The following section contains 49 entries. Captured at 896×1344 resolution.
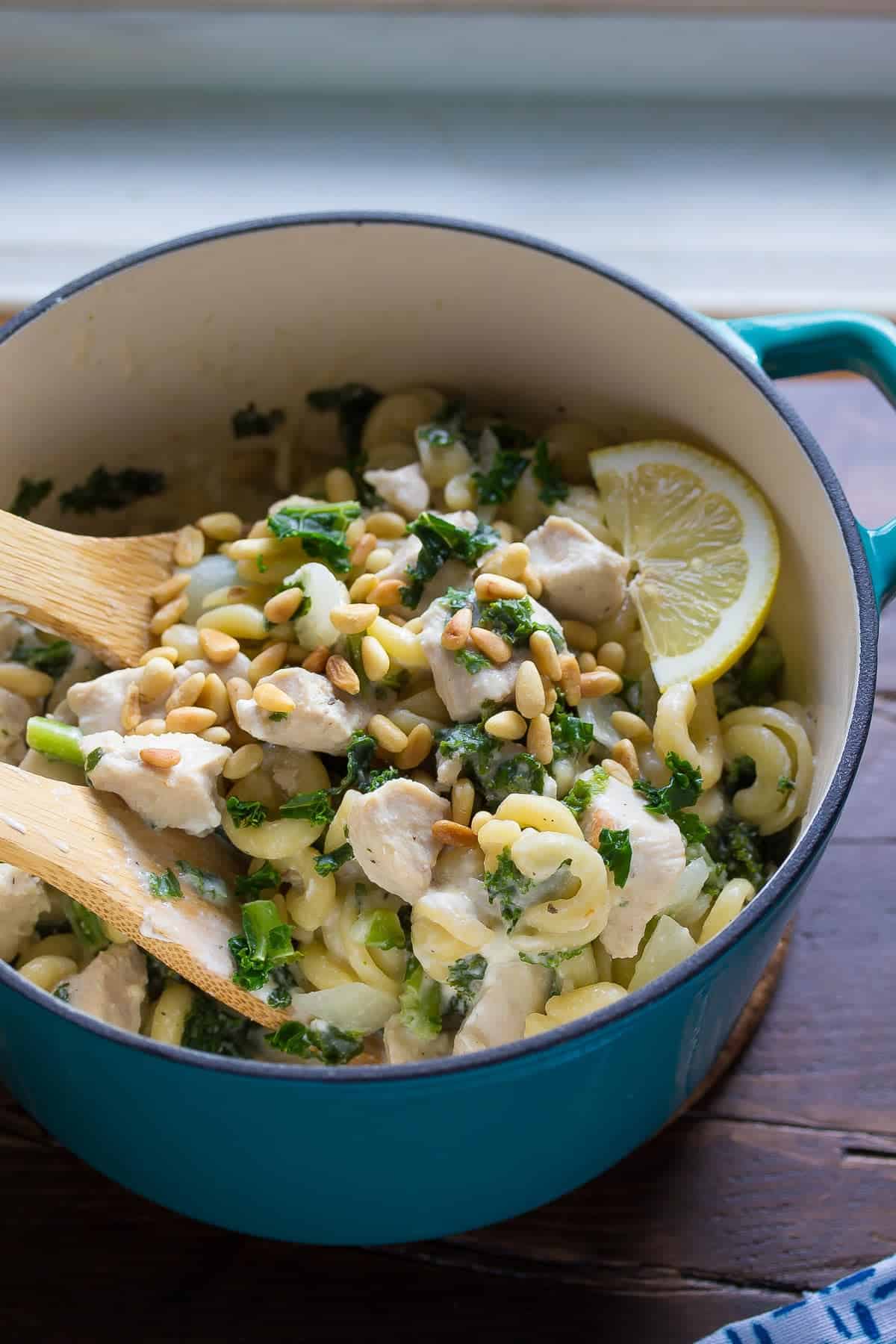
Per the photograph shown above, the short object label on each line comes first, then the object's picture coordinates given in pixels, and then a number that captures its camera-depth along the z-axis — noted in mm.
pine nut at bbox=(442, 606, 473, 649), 810
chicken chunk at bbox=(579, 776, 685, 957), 794
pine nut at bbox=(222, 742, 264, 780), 812
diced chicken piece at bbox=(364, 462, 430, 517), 871
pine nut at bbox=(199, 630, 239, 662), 827
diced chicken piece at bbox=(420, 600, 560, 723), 808
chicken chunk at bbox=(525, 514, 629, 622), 839
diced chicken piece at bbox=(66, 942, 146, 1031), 800
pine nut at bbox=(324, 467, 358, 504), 882
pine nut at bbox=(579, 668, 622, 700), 829
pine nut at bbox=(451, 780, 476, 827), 803
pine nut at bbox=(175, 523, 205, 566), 864
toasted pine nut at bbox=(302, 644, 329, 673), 828
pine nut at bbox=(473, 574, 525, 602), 822
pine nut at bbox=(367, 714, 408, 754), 812
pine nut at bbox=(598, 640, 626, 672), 846
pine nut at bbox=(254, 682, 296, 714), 805
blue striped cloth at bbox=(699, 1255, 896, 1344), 792
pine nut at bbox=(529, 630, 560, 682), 816
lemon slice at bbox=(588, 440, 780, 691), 838
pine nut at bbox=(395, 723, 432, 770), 814
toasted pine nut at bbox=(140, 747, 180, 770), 792
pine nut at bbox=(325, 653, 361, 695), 817
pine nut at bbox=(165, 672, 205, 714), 820
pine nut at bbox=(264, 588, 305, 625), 829
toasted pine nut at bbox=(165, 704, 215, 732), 814
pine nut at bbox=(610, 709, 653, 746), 830
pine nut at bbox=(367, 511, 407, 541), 865
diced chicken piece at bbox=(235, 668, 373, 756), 809
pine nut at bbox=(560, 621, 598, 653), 846
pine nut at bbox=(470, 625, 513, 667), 809
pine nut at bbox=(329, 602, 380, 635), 820
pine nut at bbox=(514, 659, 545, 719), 808
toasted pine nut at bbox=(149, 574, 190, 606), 856
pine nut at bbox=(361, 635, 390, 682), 820
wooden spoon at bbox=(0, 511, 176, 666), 828
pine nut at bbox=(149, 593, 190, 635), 850
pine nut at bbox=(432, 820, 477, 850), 795
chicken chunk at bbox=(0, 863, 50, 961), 810
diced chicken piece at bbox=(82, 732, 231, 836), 796
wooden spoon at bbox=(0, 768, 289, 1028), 781
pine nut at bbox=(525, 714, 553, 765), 807
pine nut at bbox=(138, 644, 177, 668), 831
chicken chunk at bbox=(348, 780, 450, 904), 789
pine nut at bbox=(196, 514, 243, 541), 871
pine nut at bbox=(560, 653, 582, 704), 821
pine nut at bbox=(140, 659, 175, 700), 822
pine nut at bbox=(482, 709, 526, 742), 804
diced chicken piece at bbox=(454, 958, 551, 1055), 789
